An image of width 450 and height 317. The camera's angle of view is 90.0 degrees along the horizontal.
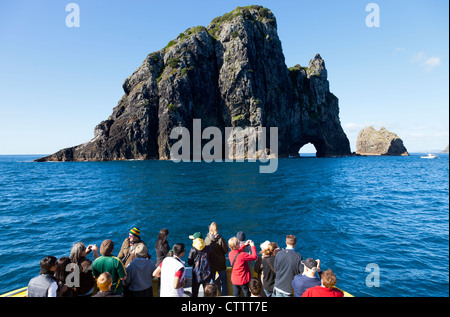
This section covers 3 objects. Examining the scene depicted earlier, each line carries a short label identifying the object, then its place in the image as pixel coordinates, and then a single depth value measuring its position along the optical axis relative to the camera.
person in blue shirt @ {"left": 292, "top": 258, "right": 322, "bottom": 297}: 4.82
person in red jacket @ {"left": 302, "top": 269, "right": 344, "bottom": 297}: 4.19
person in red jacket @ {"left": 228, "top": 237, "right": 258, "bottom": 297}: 6.08
